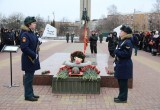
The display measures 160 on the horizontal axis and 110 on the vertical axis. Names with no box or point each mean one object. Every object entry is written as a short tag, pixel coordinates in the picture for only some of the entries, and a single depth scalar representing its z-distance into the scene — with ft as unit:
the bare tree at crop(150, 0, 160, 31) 96.01
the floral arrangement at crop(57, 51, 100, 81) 14.52
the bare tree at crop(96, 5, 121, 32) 163.83
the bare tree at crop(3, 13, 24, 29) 140.47
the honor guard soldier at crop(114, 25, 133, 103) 12.56
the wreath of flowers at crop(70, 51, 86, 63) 16.70
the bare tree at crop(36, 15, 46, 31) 145.96
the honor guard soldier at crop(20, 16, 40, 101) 12.73
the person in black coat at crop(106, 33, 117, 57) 33.22
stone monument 77.72
